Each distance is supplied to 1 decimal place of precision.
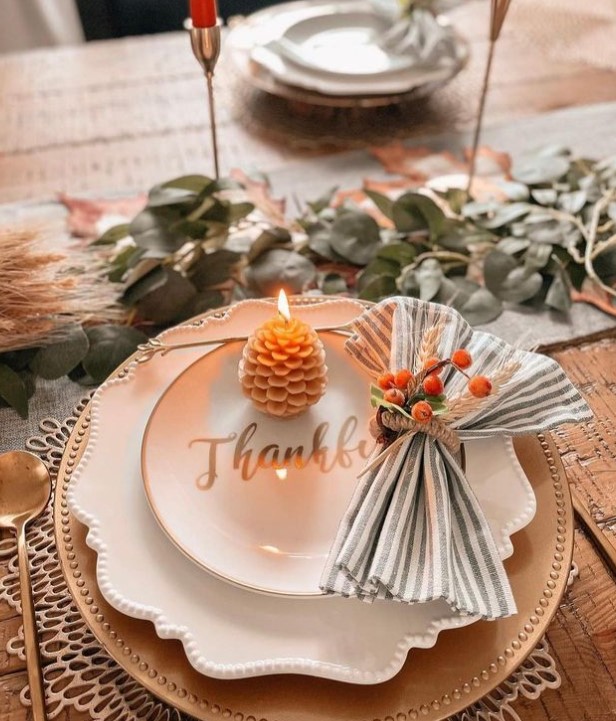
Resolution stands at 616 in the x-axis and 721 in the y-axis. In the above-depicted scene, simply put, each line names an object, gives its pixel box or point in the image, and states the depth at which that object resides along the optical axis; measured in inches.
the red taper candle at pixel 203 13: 21.7
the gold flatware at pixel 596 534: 18.0
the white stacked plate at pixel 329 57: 34.1
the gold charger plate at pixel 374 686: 14.1
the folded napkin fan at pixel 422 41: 35.0
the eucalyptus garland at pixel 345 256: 24.3
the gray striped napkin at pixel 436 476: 14.3
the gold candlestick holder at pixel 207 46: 22.2
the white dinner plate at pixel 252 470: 16.1
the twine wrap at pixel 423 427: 16.1
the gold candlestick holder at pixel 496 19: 25.9
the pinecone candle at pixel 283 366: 18.2
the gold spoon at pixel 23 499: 16.7
